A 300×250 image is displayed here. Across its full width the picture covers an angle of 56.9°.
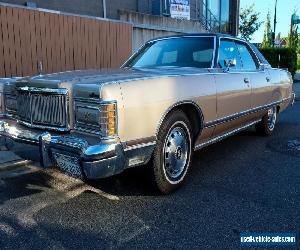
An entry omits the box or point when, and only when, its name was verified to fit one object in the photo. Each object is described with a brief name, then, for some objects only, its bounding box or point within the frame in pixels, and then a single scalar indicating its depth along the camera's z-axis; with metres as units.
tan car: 2.37
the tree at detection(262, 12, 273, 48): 25.17
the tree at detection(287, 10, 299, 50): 24.21
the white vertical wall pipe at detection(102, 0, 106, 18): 9.06
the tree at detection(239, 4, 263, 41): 25.15
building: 8.37
